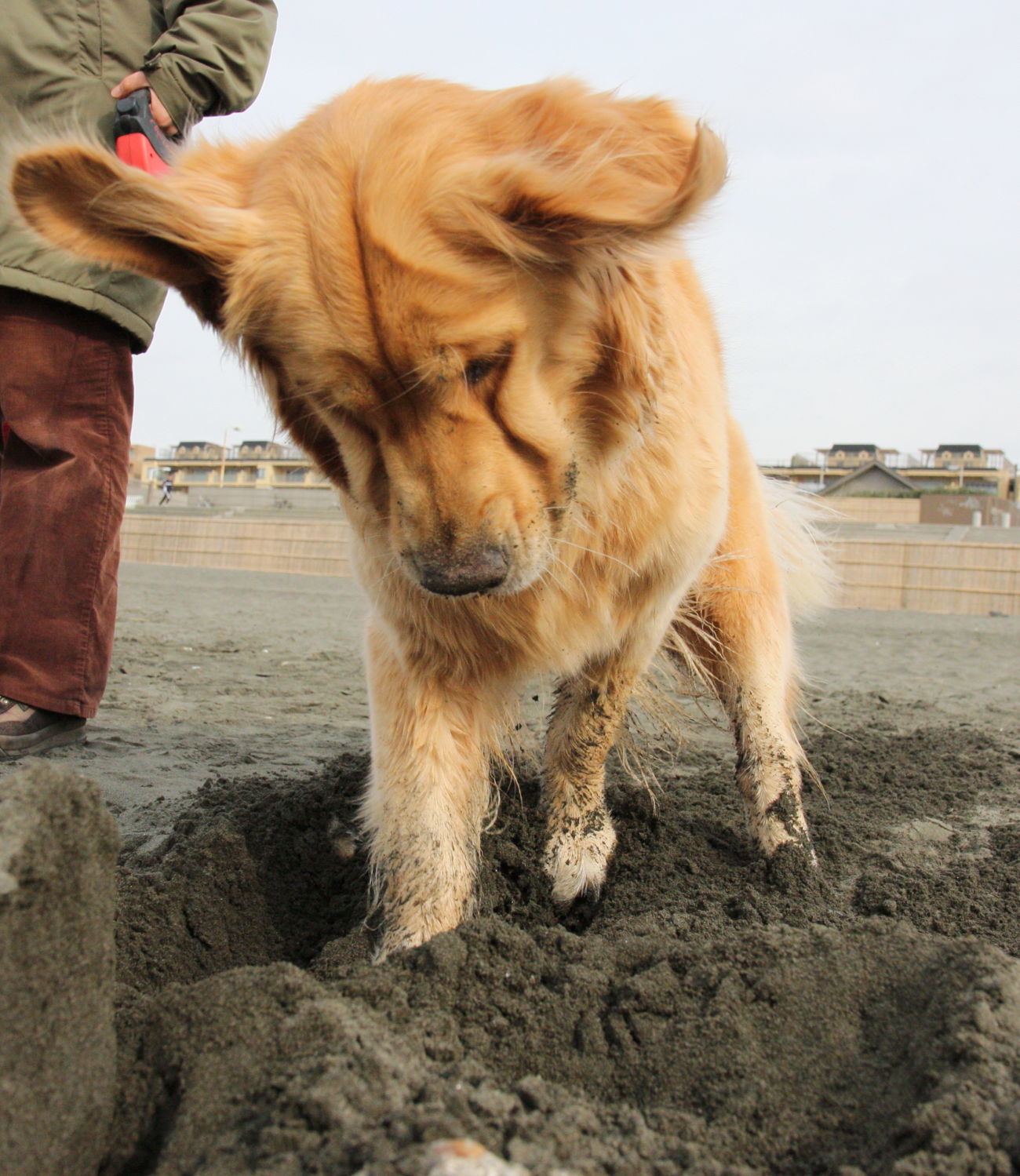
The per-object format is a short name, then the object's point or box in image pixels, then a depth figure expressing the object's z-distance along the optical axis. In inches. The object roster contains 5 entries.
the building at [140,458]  2970.2
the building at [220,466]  2559.1
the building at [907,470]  2245.3
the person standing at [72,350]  114.1
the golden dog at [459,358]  70.1
